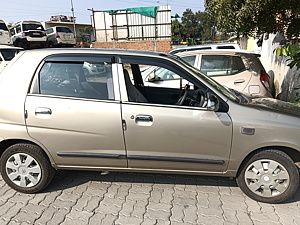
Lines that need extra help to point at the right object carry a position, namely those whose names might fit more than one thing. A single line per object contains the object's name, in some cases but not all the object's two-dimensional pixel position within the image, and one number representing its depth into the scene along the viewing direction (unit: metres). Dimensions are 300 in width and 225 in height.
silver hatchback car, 2.39
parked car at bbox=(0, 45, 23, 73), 10.06
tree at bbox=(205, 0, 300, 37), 3.50
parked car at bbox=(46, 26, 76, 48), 19.06
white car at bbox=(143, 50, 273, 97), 4.82
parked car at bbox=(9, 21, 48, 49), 17.60
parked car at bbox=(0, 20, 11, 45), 15.10
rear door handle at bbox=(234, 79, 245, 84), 4.88
